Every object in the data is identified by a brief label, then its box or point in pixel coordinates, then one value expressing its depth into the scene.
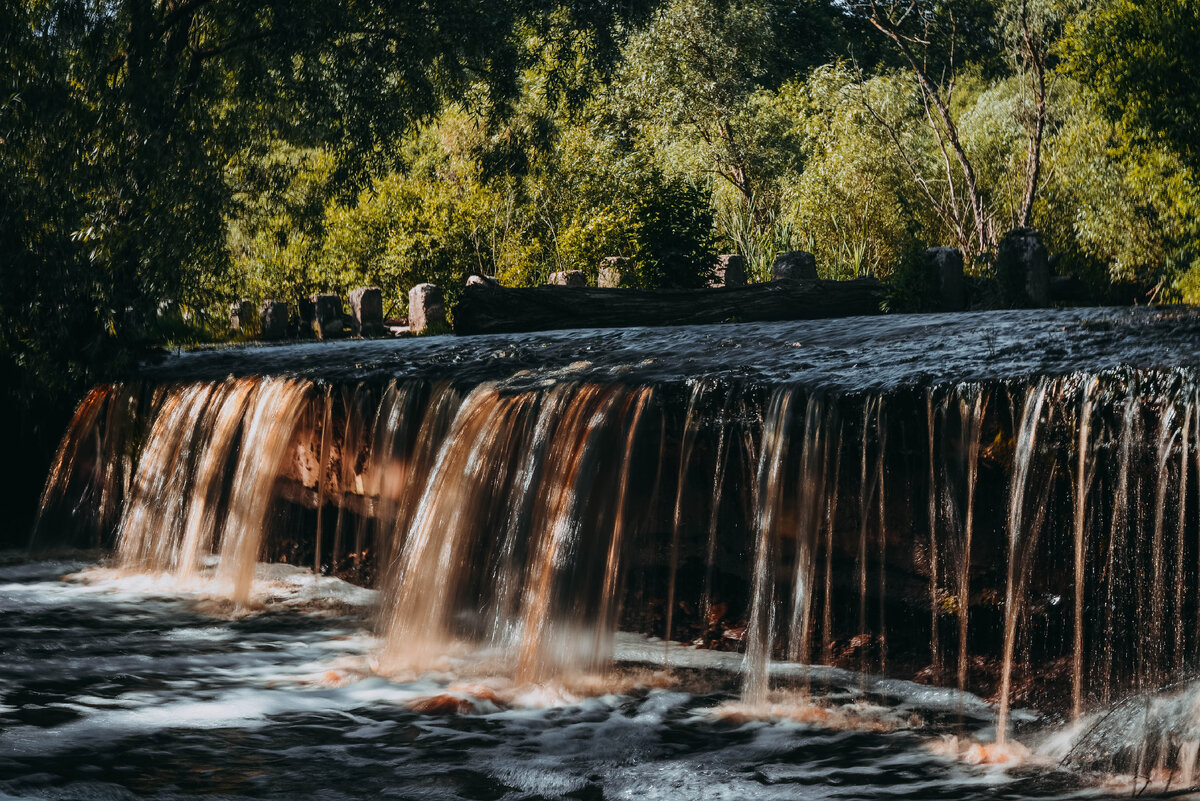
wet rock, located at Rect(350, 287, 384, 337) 17.42
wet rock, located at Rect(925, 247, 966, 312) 12.95
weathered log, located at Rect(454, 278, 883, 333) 12.85
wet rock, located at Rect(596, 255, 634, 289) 15.91
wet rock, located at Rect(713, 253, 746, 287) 16.06
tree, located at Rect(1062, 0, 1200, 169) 14.89
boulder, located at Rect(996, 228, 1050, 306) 12.67
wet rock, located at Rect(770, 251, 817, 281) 13.48
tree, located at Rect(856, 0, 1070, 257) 25.34
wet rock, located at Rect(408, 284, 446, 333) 17.56
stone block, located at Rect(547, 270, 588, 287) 16.33
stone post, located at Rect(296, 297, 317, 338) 18.09
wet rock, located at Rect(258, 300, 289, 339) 17.70
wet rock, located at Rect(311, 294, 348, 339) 17.50
